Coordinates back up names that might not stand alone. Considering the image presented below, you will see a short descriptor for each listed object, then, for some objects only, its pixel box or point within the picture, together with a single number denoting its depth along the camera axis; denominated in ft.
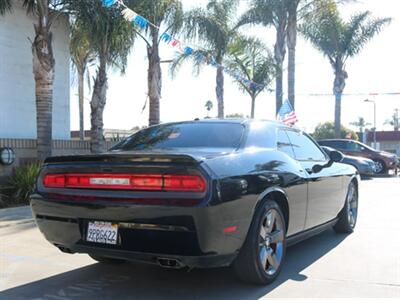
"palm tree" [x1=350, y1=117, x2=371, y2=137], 303.85
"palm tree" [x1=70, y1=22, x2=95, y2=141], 44.78
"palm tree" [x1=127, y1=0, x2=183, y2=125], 50.21
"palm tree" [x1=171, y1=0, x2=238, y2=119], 56.08
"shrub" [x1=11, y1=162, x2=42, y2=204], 33.96
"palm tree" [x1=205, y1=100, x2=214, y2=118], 252.21
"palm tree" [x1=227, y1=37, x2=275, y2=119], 73.61
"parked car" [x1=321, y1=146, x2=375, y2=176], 59.21
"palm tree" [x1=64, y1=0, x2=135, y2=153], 38.99
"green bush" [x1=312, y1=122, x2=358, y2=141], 199.45
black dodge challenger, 13.00
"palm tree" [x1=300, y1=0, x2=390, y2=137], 85.83
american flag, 68.44
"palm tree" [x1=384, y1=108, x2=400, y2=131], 257.87
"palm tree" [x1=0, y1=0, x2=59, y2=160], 37.86
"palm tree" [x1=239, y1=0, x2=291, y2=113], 73.00
